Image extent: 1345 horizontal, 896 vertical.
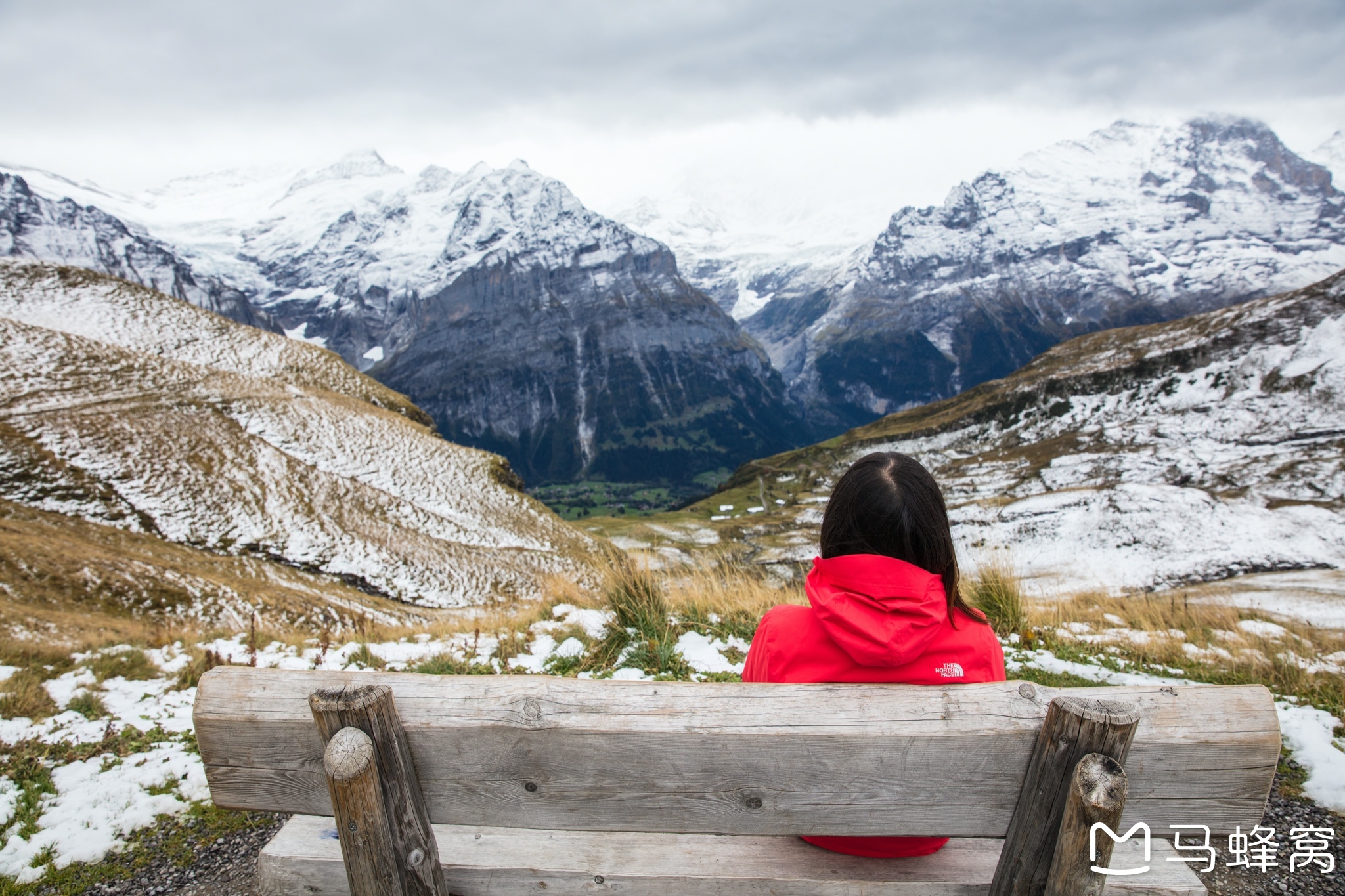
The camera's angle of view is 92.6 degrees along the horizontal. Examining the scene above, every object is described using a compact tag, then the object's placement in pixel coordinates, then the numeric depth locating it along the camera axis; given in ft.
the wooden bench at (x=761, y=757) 8.04
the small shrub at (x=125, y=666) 25.99
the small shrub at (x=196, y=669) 25.57
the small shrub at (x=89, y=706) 22.25
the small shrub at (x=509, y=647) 27.08
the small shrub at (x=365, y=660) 27.99
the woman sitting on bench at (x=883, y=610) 9.39
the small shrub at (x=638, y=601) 27.55
